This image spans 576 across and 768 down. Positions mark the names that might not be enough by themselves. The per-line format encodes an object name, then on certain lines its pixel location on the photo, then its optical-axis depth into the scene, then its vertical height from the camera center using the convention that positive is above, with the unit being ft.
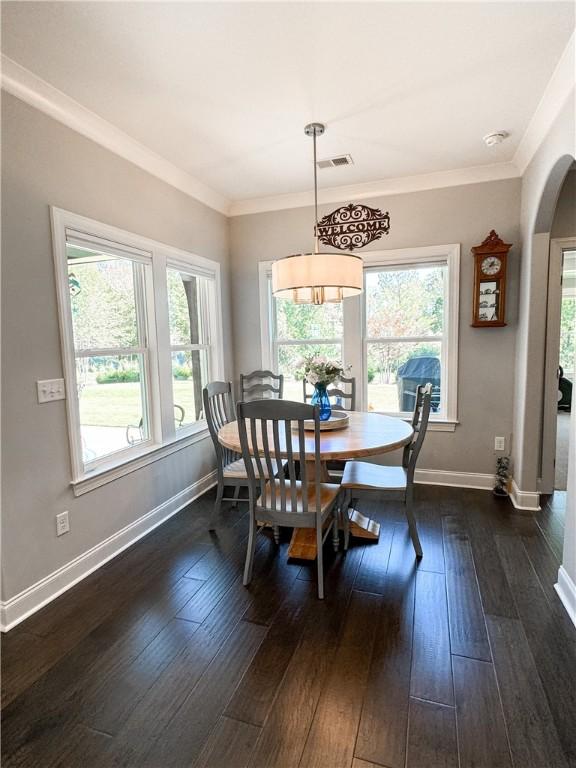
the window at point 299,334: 13.09 +0.25
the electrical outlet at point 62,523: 7.45 -3.27
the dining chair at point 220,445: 9.32 -2.29
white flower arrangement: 8.89 -0.64
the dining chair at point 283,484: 6.70 -2.47
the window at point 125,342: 7.81 +0.10
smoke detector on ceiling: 8.95 +4.46
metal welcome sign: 10.79 +3.07
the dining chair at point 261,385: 12.47 -1.35
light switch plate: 7.04 -0.76
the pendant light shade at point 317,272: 7.75 +1.35
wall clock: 10.80 +1.50
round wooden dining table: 7.39 -1.95
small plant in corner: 11.32 -3.90
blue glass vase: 9.29 -1.38
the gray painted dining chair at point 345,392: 11.47 -1.51
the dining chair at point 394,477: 8.04 -2.88
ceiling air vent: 10.07 +4.54
